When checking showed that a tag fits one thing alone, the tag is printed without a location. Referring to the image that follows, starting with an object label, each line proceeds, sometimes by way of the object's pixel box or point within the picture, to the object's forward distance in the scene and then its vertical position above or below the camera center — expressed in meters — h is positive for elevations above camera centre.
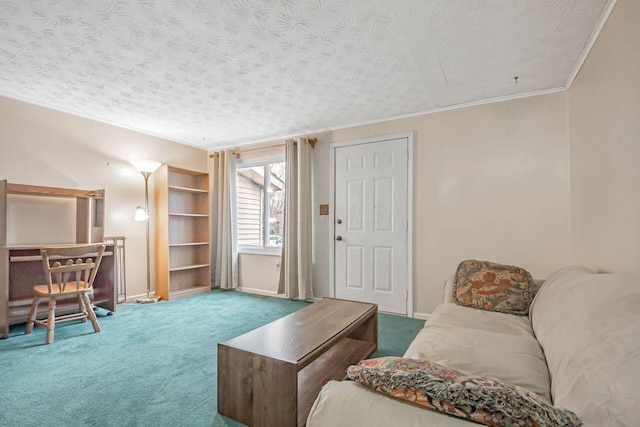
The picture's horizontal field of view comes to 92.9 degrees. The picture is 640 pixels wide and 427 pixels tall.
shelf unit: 4.19 -0.21
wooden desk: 2.71 -0.67
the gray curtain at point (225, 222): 4.71 -0.06
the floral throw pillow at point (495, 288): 2.09 -0.52
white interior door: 3.54 -0.08
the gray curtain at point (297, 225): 4.04 -0.10
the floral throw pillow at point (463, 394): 0.62 -0.40
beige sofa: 0.71 -0.47
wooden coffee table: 1.42 -0.76
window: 4.63 +0.23
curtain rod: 4.11 +1.05
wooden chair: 2.60 -0.63
